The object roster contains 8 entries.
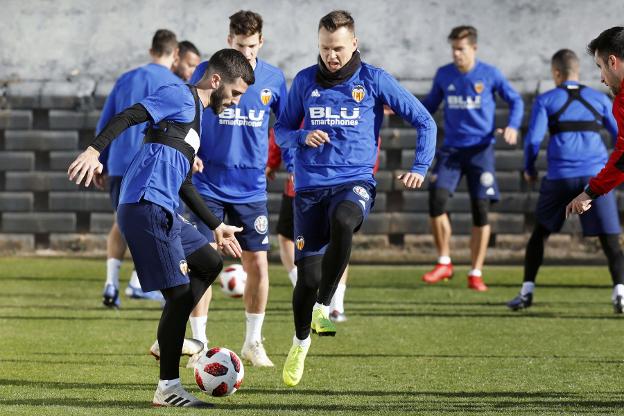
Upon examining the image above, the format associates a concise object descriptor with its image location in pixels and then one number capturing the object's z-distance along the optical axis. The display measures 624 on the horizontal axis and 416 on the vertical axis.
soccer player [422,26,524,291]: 27.02
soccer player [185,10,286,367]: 17.14
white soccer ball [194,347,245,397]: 13.67
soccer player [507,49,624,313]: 23.09
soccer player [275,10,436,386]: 15.16
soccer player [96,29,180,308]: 22.39
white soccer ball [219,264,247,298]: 23.09
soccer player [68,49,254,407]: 13.07
